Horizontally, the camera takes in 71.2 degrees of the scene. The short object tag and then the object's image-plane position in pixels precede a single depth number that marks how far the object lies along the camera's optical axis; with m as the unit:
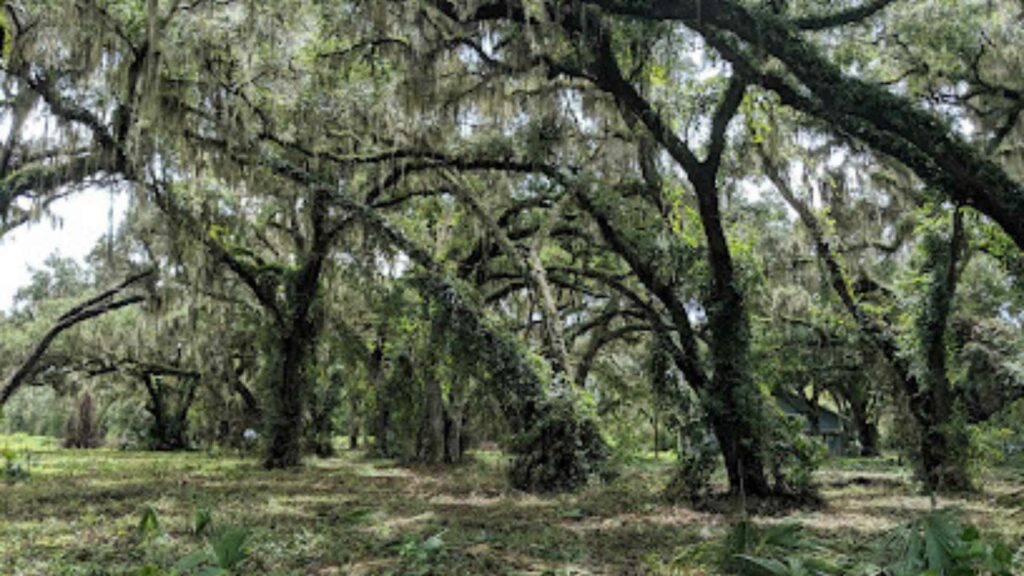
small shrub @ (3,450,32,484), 11.52
